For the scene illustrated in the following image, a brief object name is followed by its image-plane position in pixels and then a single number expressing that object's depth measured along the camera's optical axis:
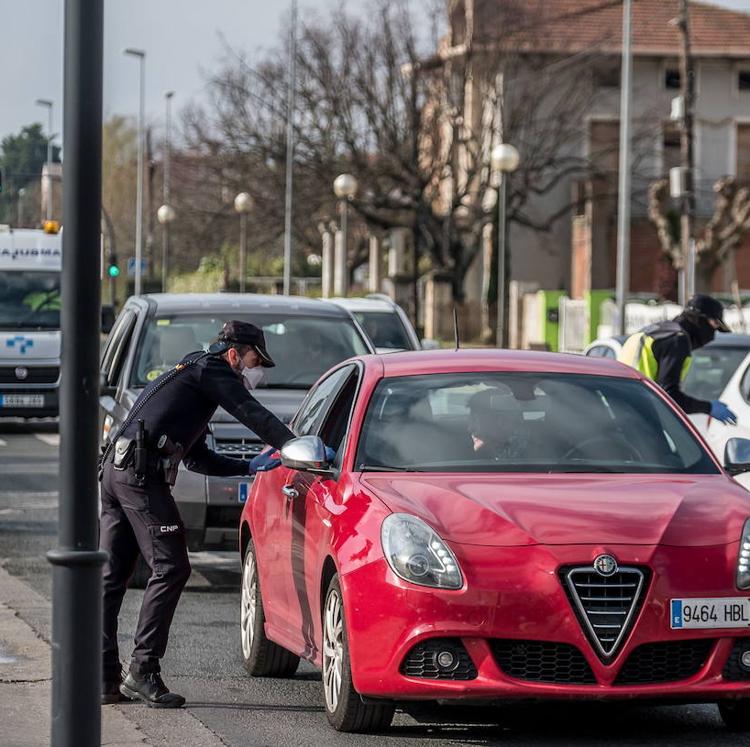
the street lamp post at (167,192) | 63.31
